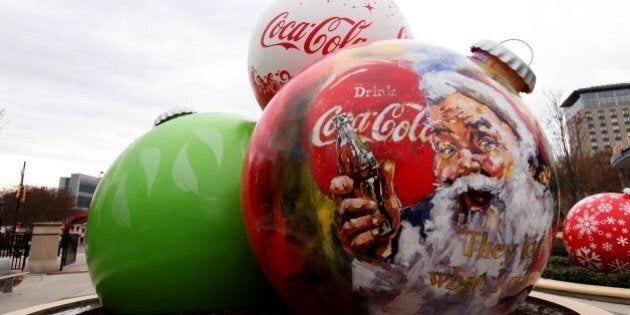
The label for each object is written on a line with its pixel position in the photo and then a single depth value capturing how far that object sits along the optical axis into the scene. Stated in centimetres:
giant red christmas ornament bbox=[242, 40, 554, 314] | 265
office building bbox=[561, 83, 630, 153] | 10269
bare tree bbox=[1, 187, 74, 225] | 6222
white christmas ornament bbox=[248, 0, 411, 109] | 505
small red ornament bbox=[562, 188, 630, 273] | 922
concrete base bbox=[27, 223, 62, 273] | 1587
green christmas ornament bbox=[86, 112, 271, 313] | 389
